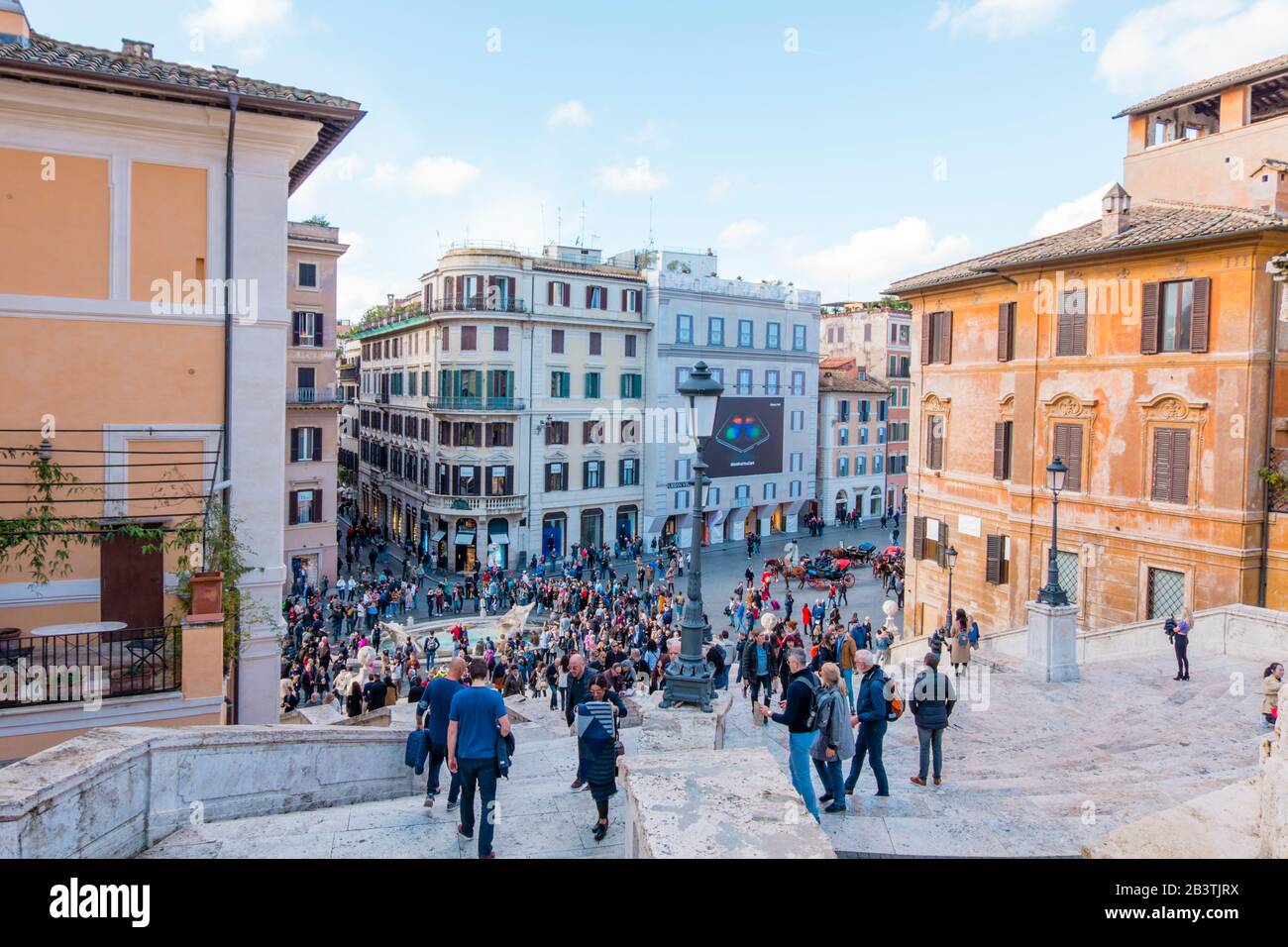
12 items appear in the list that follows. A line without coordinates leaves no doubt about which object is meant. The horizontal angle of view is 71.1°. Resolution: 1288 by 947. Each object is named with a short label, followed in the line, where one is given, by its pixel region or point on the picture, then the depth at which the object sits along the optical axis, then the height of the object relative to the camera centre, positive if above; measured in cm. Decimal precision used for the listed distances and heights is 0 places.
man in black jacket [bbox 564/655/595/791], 905 -250
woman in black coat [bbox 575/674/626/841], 711 -254
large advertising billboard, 4894 +22
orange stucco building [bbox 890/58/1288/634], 1927 +137
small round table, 950 -209
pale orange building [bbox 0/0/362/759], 1055 +114
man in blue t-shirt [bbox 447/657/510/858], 664 -221
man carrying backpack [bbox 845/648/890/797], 836 -251
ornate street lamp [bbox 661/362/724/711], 980 -197
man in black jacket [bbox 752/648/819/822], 763 -241
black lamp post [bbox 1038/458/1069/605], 1559 -245
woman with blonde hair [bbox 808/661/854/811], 782 -256
